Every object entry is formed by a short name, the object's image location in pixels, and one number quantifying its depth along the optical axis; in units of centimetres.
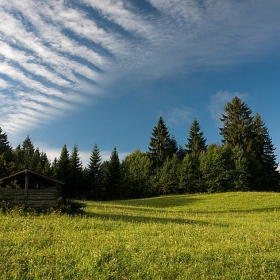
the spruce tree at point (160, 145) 7056
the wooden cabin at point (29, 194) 2106
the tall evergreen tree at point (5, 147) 6453
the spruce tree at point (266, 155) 6257
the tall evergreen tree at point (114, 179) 6694
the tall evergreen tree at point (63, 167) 6144
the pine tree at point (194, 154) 5834
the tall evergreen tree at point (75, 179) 6259
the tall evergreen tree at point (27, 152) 6722
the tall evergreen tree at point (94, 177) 6469
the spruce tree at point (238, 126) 6544
